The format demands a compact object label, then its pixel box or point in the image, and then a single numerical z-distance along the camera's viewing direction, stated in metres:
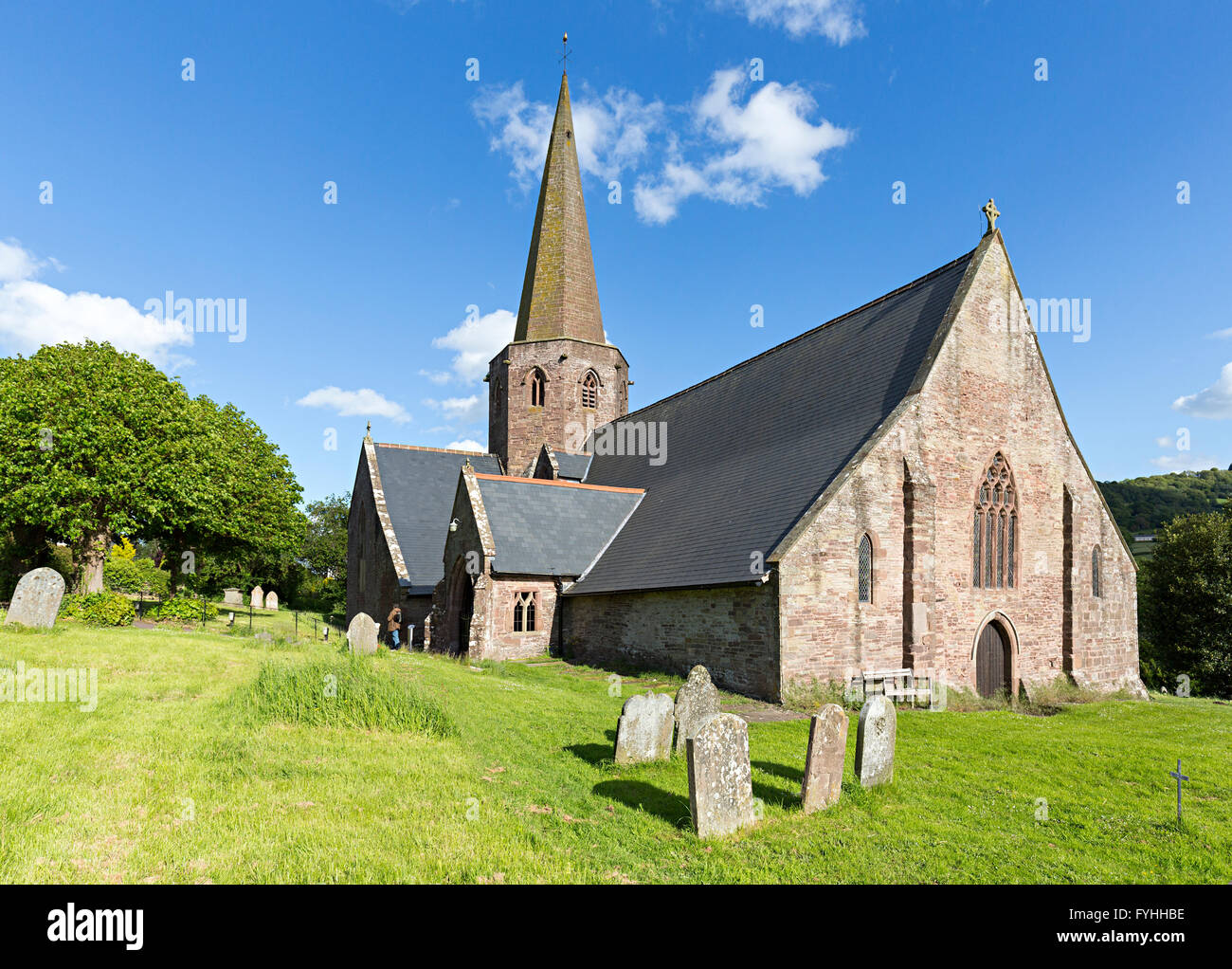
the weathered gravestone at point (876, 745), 9.20
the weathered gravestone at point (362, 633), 18.81
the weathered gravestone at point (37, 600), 18.86
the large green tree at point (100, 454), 25.94
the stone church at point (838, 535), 17.64
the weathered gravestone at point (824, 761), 8.30
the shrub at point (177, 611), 28.70
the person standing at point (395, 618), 28.16
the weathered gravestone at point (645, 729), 10.09
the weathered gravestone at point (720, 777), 7.44
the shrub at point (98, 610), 23.05
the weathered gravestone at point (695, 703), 11.26
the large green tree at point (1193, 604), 30.39
